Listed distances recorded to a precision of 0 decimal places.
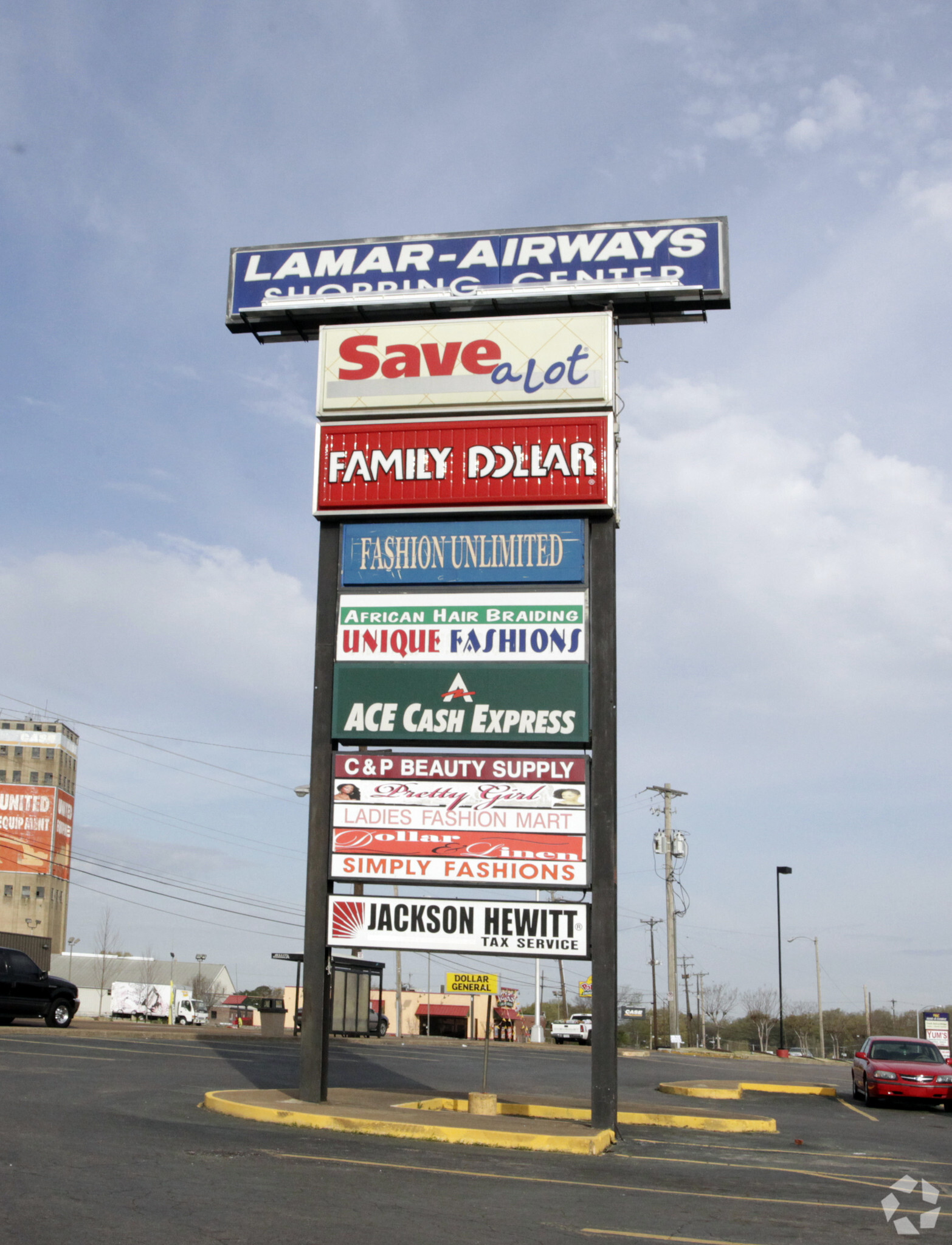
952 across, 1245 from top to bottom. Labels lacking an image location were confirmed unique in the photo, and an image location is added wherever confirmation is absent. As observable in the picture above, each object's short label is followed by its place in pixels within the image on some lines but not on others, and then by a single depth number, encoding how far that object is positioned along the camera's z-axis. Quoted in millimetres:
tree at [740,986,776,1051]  104969
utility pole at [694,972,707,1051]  85400
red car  20625
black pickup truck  25500
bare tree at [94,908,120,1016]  96681
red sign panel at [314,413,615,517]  14828
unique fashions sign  14383
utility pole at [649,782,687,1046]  47406
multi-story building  120125
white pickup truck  53469
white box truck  77750
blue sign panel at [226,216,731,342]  15641
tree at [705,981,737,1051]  115750
